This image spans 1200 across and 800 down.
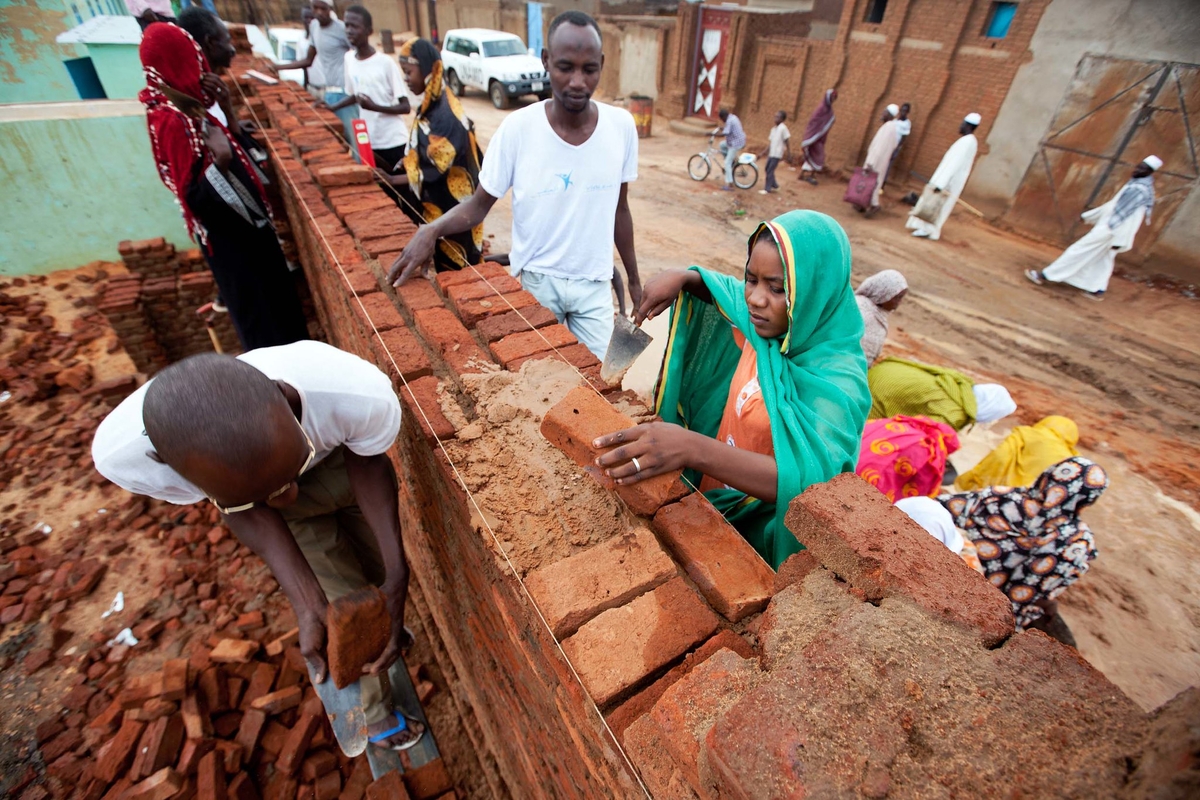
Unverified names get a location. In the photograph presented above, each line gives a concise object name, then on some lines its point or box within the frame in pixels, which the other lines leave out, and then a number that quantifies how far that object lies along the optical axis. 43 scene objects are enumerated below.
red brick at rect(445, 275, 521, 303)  2.46
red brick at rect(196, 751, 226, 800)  2.37
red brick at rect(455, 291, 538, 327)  2.36
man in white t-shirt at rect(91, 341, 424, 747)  1.45
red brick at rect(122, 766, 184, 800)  2.32
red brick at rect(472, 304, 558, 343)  2.29
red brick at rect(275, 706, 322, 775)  2.55
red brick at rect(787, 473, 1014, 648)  1.01
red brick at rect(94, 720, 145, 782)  2.43
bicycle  10.88
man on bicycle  10.71
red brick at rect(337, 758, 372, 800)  2.51
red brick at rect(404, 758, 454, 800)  2.46
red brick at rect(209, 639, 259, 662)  2.90
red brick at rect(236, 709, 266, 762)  2.60
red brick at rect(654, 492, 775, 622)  1.36
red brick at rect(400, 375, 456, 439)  1.90
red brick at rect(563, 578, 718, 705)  1.21
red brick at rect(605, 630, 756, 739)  1.17
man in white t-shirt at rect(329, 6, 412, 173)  5.76
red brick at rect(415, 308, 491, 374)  2.19
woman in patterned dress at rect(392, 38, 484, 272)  3.99
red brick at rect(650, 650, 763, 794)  0.98
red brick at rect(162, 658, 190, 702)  2.68
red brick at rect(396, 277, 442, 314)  2.48
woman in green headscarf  1.43
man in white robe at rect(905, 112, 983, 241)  8.98
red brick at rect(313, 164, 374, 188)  3.47
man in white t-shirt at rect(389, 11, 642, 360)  2.58
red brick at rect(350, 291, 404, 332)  2.32
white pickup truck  15.10
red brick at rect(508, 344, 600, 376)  2.13
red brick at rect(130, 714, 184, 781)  2.43
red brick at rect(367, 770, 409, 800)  2.33
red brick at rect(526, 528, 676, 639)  1.32
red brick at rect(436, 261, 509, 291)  2.58
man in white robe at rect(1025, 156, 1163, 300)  7.48
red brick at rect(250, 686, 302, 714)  2.73
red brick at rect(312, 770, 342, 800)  2.52
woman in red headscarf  3.48
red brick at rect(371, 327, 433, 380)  2.17
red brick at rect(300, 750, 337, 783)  2.57
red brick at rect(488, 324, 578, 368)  2.18
